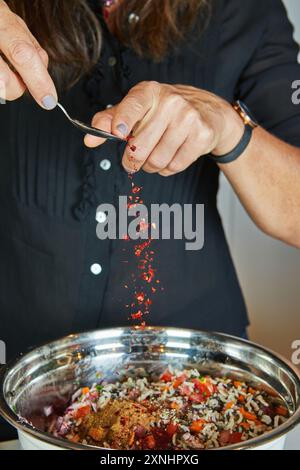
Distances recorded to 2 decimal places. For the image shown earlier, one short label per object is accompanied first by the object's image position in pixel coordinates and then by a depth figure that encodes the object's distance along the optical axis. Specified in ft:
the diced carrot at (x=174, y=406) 3.66
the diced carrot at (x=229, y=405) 3.66
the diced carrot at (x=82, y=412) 3.62
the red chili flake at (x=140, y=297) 5.01
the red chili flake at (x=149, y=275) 5.00
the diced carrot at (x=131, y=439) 3.36
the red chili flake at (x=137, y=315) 4.78
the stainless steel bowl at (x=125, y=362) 3.51
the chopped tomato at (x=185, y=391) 3.76
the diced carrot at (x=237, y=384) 3.80
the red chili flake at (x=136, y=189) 4.80
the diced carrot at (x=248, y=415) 3.57
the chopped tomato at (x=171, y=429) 3.45
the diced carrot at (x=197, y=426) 3.48
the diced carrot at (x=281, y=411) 3.47
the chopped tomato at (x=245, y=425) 3.49
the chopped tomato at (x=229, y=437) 3.40
